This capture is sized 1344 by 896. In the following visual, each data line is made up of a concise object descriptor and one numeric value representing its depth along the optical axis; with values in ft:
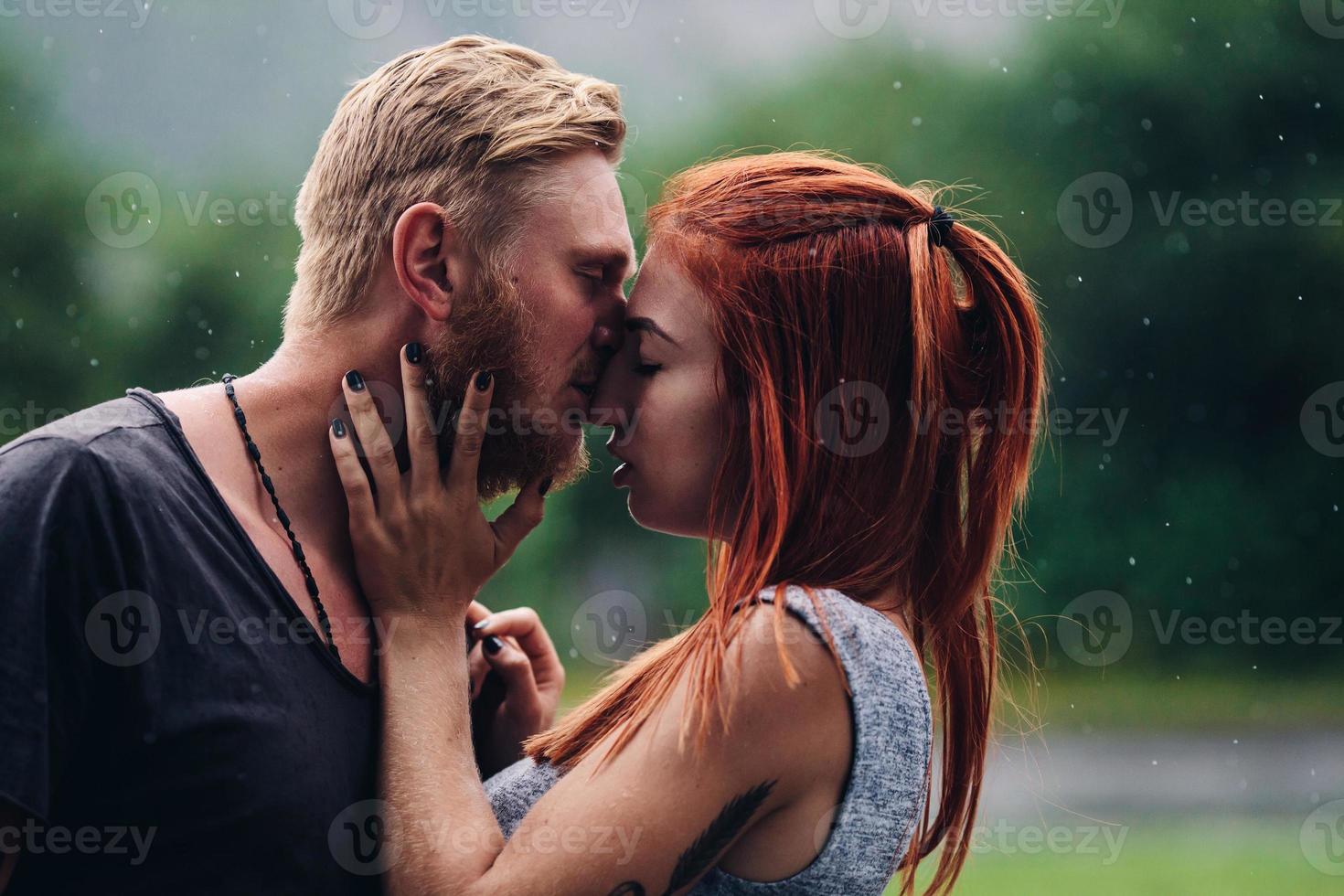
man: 6.87
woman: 6.95
